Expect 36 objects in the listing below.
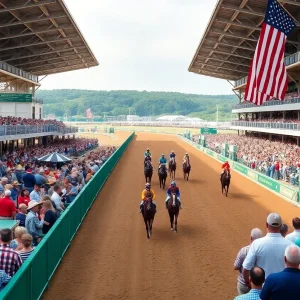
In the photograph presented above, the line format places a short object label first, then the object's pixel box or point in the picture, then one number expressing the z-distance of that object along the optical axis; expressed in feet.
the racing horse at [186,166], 71.46
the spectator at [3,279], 18.98
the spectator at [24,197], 36.61
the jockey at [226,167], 58.23
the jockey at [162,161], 63.62
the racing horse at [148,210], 37.29
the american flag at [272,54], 51.60
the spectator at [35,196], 35.90
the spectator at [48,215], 30.81
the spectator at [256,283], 14.02
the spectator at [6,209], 30.81
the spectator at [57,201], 35.63
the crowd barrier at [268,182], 58.05
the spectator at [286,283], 13.04
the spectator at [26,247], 22.93
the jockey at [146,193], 37.59
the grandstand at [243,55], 105.70
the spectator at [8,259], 20.29
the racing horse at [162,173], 61.97
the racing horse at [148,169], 66.74
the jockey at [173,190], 38.75
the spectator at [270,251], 16.81
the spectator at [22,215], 30.22
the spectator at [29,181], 45.62
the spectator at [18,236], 23.77
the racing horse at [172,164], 71.65
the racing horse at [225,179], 59.16
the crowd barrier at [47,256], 19.62
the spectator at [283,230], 22.89
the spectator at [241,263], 19.04
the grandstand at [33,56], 100.37
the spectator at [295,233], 22.39
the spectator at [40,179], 48.76
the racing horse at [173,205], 39.09
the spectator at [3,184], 41.66
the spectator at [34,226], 28.81
